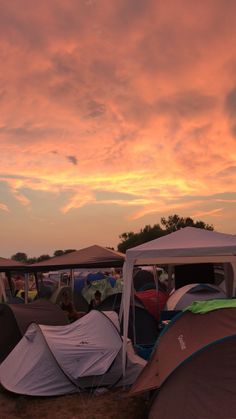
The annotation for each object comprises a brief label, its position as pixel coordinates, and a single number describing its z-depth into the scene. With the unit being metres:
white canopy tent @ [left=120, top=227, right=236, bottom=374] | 8.23
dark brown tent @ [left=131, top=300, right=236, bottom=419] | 5.15
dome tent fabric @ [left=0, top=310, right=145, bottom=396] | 7.62
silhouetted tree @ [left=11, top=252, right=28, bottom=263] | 127.54
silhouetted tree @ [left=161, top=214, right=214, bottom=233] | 82.81
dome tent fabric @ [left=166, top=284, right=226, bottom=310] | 13.06
